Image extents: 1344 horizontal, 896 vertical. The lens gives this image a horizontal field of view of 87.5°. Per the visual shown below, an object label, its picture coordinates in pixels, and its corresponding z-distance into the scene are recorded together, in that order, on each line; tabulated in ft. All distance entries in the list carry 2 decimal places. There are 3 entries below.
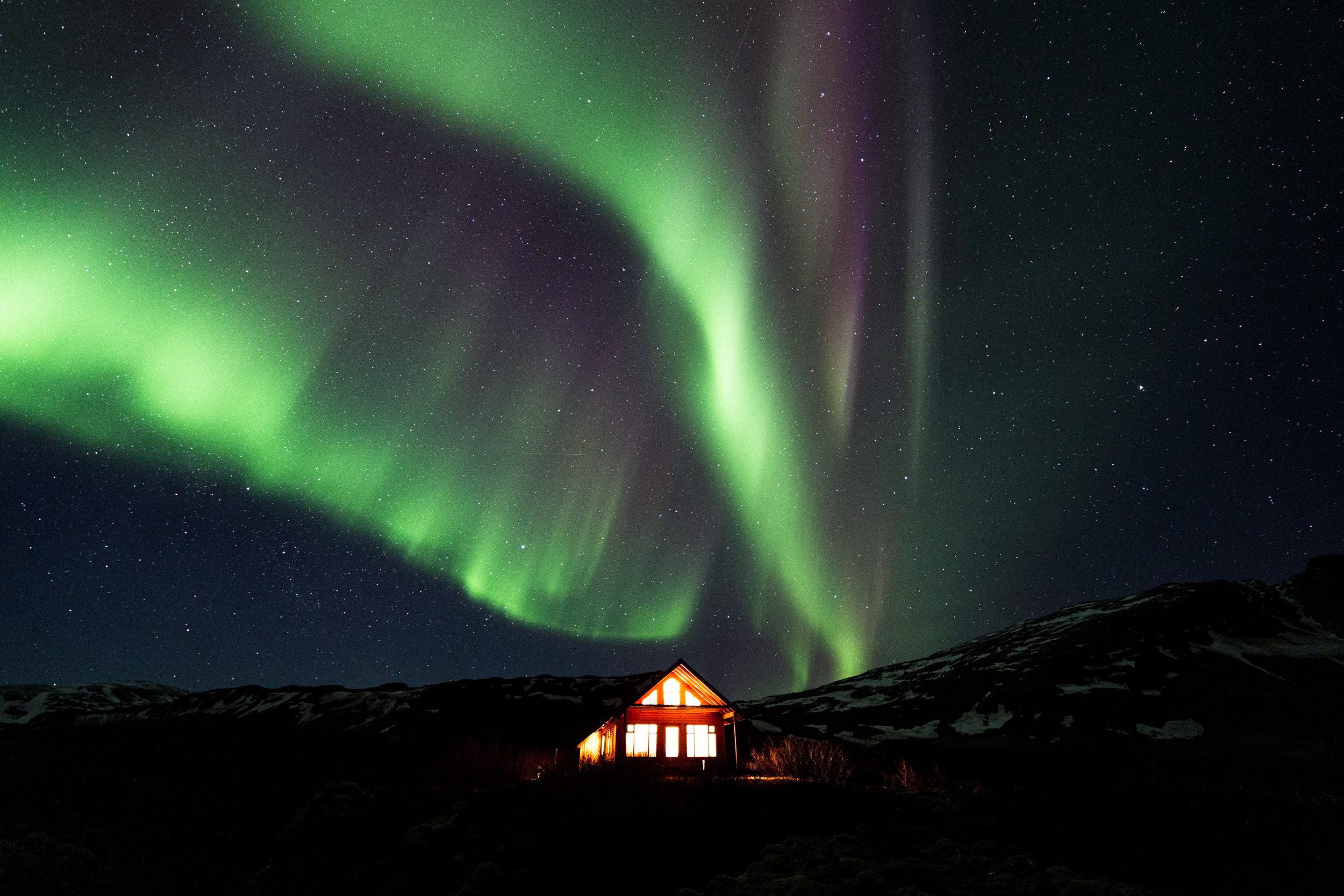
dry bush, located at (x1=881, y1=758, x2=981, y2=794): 86.38
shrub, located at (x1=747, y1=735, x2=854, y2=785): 86.22
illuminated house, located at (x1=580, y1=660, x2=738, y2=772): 101.76
